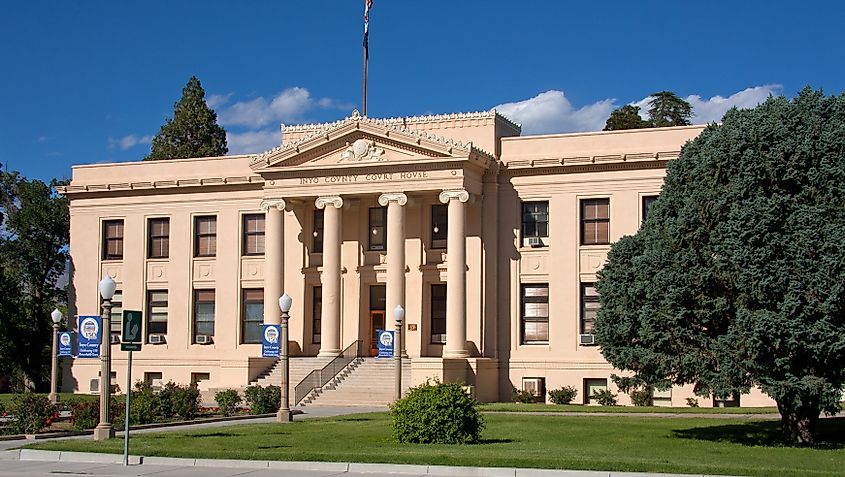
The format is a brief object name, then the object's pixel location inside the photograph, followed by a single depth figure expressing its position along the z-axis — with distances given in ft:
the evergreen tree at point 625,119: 211.20
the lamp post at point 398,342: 115.24
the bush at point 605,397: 129.90
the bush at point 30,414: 86.33
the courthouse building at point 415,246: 133.69
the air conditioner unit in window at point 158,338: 153.89
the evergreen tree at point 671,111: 225.15
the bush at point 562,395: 131.54
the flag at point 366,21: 153.38
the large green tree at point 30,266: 185.88
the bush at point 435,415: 73.46
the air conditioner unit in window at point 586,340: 132.87
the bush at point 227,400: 112.37
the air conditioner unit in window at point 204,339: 151.53
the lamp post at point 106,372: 75.72
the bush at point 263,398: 114.32
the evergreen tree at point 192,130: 207.41
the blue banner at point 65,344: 125.80
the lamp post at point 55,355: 127.13
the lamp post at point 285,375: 100.23
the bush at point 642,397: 127.65
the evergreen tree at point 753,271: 69.97
